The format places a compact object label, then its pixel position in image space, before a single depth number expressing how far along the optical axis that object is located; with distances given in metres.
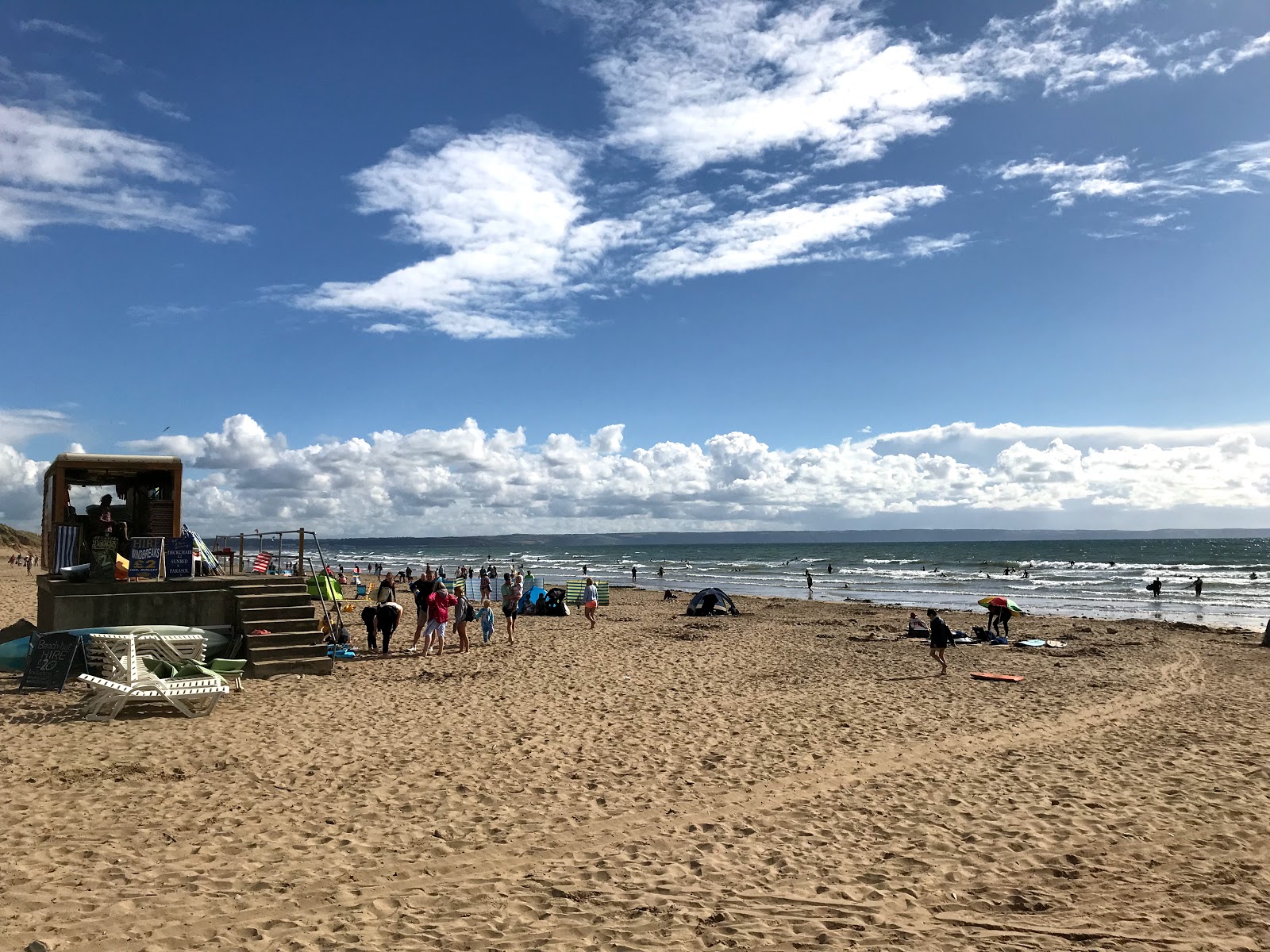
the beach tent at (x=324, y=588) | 16.73
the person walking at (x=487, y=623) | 16.89
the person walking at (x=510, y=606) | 18.00
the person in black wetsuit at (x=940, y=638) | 14.89
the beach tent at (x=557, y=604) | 25.45
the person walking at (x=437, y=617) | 15.20
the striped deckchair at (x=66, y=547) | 13.42
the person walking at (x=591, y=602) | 22.09
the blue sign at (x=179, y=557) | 13.15
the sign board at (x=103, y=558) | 12.00
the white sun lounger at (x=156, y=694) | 9.20
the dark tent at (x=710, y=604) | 26.84
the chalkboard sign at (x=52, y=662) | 10.48
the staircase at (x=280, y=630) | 12.42
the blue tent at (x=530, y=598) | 25.66
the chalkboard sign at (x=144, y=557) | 12.95
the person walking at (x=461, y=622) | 15.67
